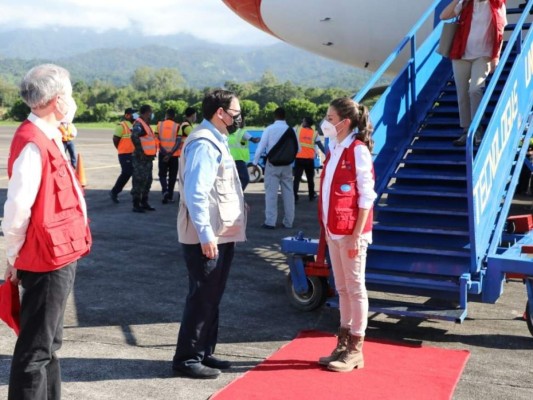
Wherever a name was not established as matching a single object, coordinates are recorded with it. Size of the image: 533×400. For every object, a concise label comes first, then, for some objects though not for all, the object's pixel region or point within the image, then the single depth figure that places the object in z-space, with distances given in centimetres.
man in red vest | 335
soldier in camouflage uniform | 1120
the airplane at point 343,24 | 908
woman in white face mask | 456
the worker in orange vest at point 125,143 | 1203
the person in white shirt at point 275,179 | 1008
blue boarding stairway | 534
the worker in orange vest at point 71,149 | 1330
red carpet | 431
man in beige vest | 441
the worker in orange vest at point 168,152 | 1234
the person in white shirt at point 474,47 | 675
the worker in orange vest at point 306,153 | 1239
